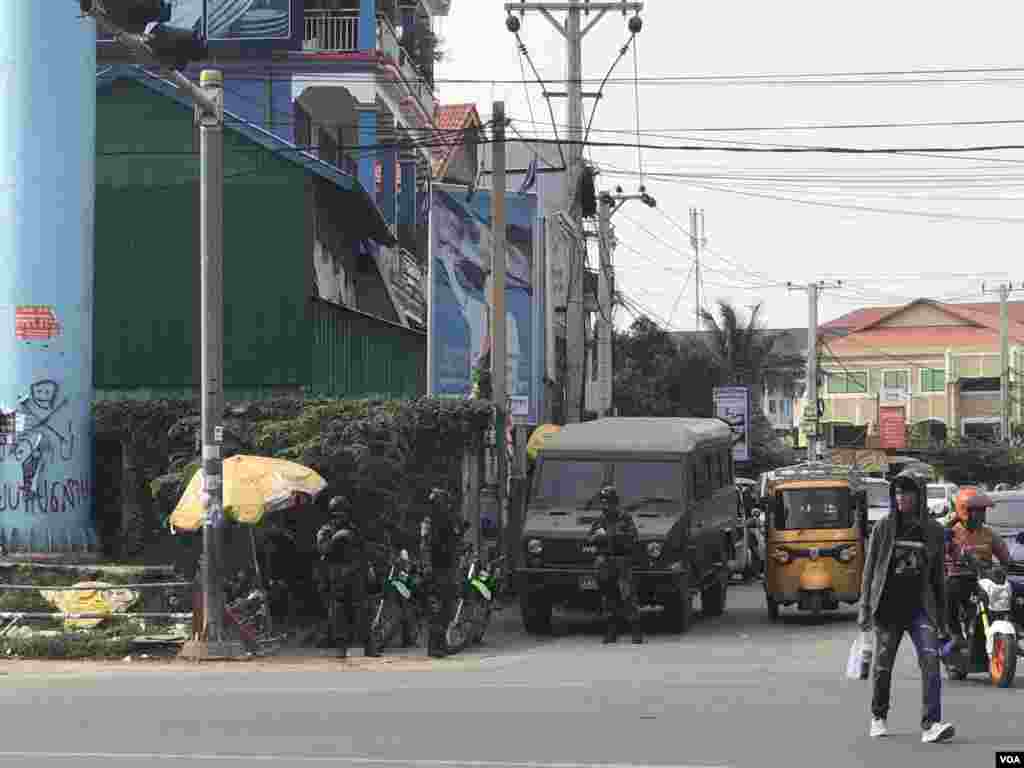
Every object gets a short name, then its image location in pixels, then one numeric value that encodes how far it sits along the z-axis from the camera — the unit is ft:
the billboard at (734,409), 170.81
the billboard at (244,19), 130.52
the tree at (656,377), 201.51
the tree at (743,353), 221.07
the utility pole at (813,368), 204.33
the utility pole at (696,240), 263.12
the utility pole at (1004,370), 258.16
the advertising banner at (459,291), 109.70
